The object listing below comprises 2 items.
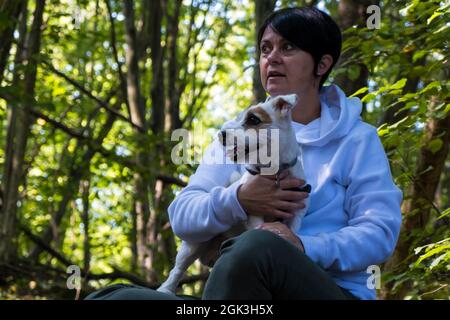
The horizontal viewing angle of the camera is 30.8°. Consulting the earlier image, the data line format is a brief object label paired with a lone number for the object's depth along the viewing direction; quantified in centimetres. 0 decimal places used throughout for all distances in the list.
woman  268
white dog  315
